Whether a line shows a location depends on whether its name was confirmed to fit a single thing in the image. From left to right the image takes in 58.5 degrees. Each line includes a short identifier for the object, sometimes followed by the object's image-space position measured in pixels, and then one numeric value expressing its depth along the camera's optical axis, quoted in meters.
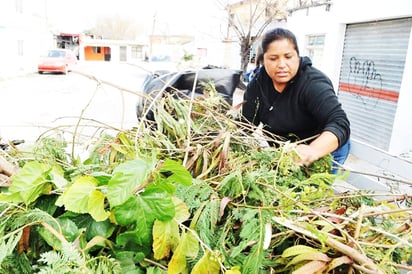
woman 1.69
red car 20.44
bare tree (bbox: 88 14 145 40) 51.59
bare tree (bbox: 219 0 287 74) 12.30
